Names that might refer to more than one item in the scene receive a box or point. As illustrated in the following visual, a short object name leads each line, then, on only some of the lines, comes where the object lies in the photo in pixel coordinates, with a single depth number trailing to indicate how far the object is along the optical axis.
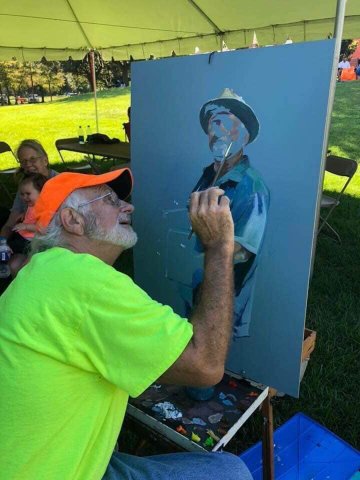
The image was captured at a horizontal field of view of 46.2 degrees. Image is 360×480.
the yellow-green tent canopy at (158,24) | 4.64
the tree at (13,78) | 21.23
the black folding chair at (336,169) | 4.07
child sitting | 2.84
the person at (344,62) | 18.67
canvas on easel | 1.32
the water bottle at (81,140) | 6.16
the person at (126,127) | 6.44
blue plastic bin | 1.72
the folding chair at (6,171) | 5.62
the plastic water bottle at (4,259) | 2.71
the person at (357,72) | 18.77
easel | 1.30
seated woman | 3.20
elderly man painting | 0.92
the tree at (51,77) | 22.41
